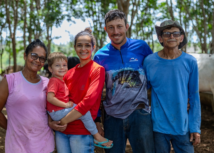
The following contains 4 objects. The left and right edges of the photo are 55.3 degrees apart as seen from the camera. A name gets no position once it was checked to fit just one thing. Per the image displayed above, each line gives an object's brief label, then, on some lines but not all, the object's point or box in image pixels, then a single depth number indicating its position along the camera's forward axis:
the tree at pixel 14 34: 9.81
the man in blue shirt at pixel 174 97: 2.39
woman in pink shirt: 2.18
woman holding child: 2.26
